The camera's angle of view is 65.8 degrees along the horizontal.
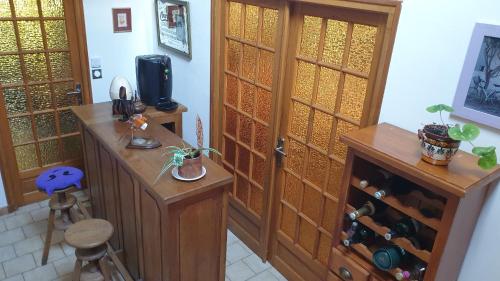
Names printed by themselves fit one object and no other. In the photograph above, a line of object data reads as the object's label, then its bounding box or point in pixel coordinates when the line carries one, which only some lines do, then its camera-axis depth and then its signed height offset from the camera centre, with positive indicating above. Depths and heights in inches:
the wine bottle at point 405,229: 64.8 -35.4
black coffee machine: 120.1 -27.4
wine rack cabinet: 56.4 -30.3
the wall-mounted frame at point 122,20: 138.3 -12.0
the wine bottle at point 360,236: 71.9 -41.0
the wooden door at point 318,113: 81.0 -25.1
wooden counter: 79.4 -46.4
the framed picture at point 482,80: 58.0 -10.3
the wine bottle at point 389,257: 65.0 -40.2
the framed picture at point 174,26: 127.0 -12.0
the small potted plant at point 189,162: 79.0 -33.3
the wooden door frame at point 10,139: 129.6 -50.1
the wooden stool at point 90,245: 89.3 -56.1
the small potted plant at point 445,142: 54.4 -18.7
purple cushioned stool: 108.4 -55.0
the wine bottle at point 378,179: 68.2 -29.8
